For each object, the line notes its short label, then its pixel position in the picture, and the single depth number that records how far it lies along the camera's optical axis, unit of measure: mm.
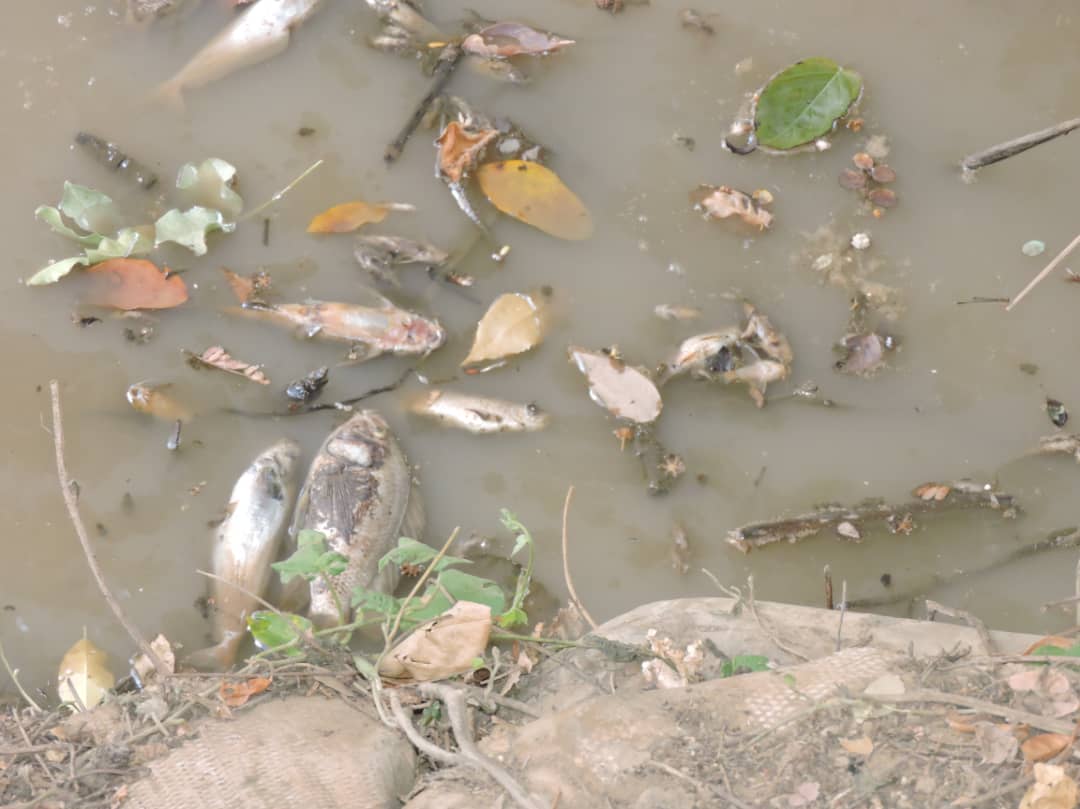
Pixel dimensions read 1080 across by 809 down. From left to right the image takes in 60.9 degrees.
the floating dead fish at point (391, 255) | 4223
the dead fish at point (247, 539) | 4102
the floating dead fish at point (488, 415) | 4184
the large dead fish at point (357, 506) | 4082
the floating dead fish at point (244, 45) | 4336
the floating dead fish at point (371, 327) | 4160
